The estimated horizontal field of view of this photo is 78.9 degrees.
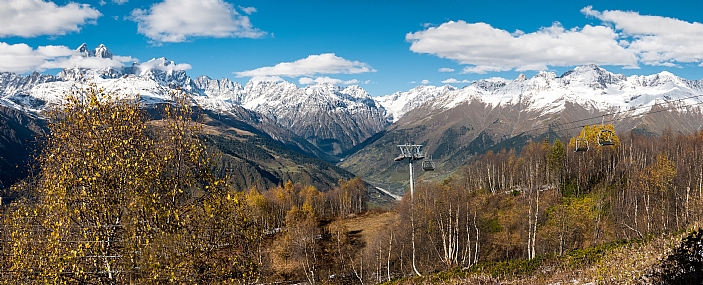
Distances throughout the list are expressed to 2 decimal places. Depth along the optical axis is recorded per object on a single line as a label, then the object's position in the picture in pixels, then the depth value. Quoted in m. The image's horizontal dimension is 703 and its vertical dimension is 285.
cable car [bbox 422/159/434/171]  52.36
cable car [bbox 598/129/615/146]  49.44
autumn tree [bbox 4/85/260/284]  14.54
